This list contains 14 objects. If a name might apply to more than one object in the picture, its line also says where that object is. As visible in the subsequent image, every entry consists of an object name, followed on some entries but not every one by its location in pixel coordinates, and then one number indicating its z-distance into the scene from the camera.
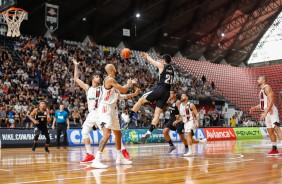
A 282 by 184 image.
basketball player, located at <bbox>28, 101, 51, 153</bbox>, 15.79
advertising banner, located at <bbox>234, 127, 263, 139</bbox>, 29.69
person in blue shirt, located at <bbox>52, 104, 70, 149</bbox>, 17.62
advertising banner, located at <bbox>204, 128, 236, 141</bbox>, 27.41
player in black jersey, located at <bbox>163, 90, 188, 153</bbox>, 14.10
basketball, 10.13
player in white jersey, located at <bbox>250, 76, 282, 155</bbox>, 11.77
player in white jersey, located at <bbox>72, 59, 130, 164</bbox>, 10.28
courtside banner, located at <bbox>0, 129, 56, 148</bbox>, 18.84
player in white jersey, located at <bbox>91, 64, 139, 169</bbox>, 8.72
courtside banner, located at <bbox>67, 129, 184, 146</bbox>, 20.78
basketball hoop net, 20.43
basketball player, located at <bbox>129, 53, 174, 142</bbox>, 10.27
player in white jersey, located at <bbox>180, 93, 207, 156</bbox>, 13.21
